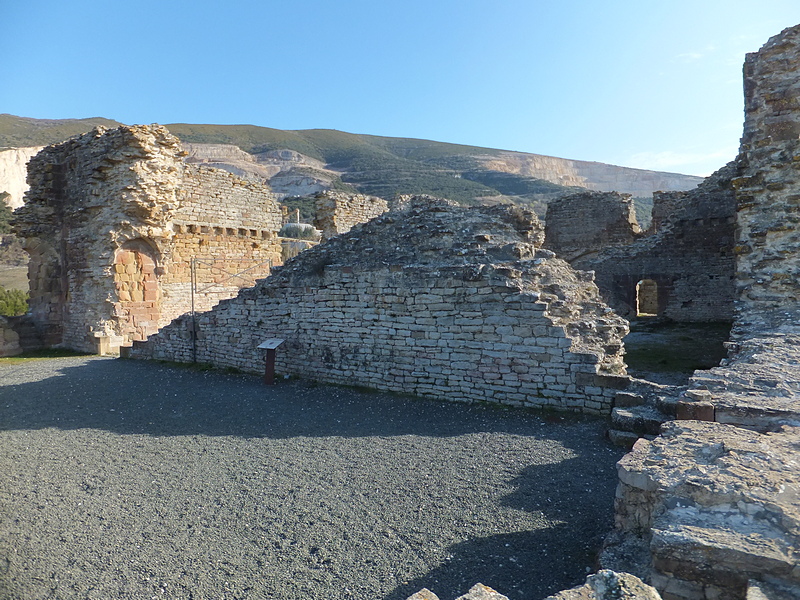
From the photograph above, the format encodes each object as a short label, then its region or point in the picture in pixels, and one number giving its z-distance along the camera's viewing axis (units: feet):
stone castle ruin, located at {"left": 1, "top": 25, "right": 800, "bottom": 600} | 8.42
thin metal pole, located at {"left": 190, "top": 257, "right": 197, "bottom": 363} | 35.29
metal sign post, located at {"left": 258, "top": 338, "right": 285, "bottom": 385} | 28.04
